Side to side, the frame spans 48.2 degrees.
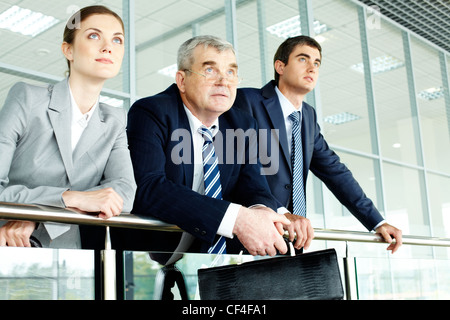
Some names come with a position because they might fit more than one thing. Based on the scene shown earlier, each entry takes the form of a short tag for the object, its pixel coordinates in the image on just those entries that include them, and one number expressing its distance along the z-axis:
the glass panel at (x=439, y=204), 7.25
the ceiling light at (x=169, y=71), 4.21
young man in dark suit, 2.45
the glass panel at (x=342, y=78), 5.82
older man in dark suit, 1.61
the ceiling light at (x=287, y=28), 5.50
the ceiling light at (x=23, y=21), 3.55
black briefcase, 1.45
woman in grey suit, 1.42
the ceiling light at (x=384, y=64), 6.87
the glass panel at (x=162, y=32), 4.17
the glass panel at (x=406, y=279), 2.27
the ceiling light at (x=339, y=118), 5.57
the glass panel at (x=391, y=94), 6.67
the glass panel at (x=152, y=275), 1.39
